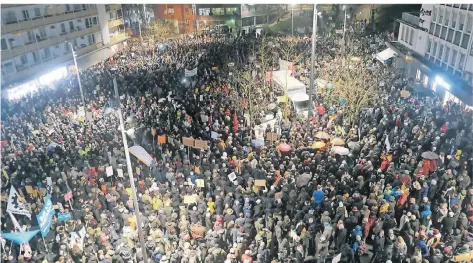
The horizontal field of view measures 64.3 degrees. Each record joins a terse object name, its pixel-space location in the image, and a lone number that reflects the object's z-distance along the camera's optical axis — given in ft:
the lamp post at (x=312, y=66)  48.13
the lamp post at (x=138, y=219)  30.12
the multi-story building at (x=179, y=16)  185.68
